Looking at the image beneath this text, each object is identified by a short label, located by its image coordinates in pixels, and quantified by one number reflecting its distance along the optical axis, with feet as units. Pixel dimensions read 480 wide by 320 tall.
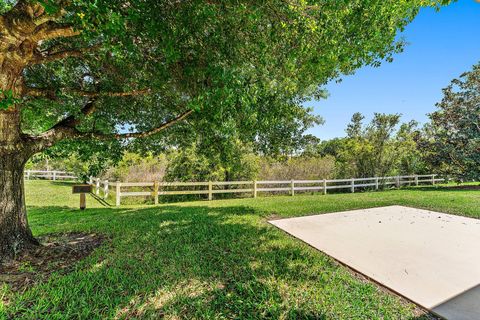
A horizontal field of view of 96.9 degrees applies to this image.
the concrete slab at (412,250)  7.67
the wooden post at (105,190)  33.17
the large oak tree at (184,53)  7.96
